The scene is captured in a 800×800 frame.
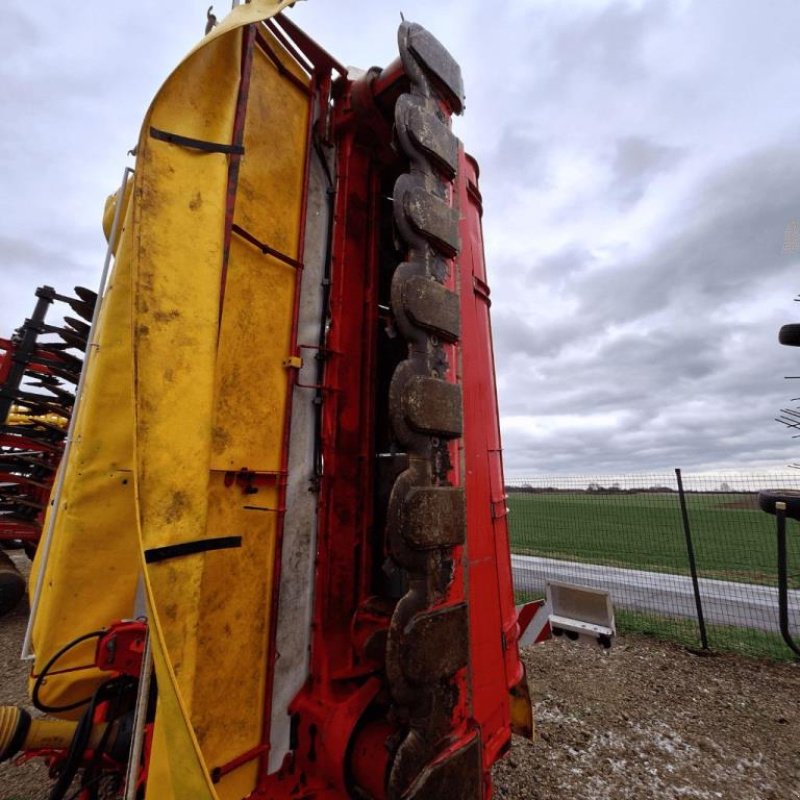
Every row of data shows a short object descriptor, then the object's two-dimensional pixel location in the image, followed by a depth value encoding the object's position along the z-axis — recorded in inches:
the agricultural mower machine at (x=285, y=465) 44.5
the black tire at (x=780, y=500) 53.8
